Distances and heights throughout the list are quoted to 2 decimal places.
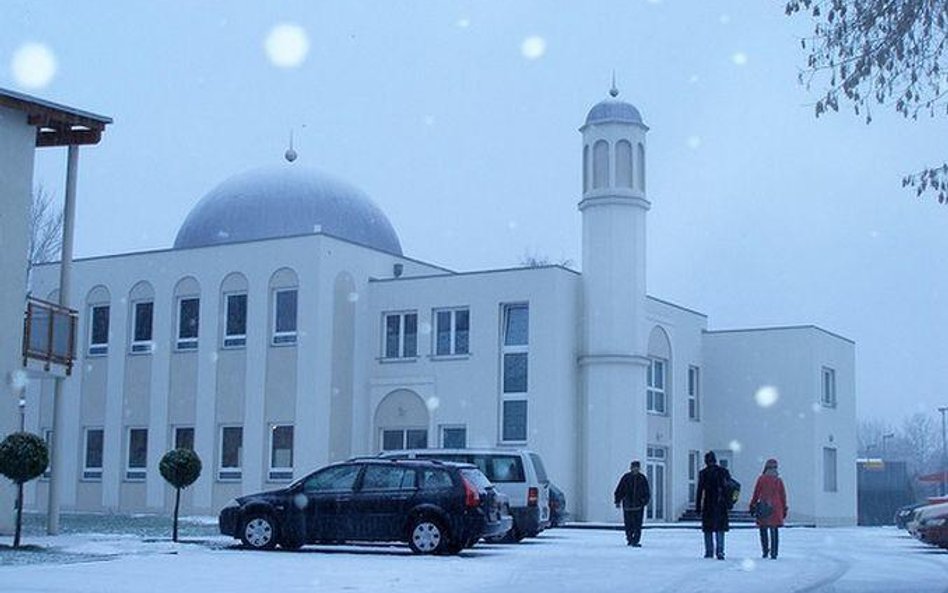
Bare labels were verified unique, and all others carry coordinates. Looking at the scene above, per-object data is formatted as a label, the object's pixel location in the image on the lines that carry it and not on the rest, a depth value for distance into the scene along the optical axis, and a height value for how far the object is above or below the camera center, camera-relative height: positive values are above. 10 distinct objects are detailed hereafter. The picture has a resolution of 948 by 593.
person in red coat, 20.67 -0.32
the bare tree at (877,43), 13.35 +4.12
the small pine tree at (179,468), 23.95 +0.12
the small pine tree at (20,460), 20.47 +0.18
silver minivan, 25.19 +0.03
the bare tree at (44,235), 63.62 +10.67
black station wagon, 20.33 -0.45
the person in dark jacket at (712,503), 20.45 -0.29
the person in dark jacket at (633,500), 24.80 -0.32
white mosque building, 39.50 +3.36
